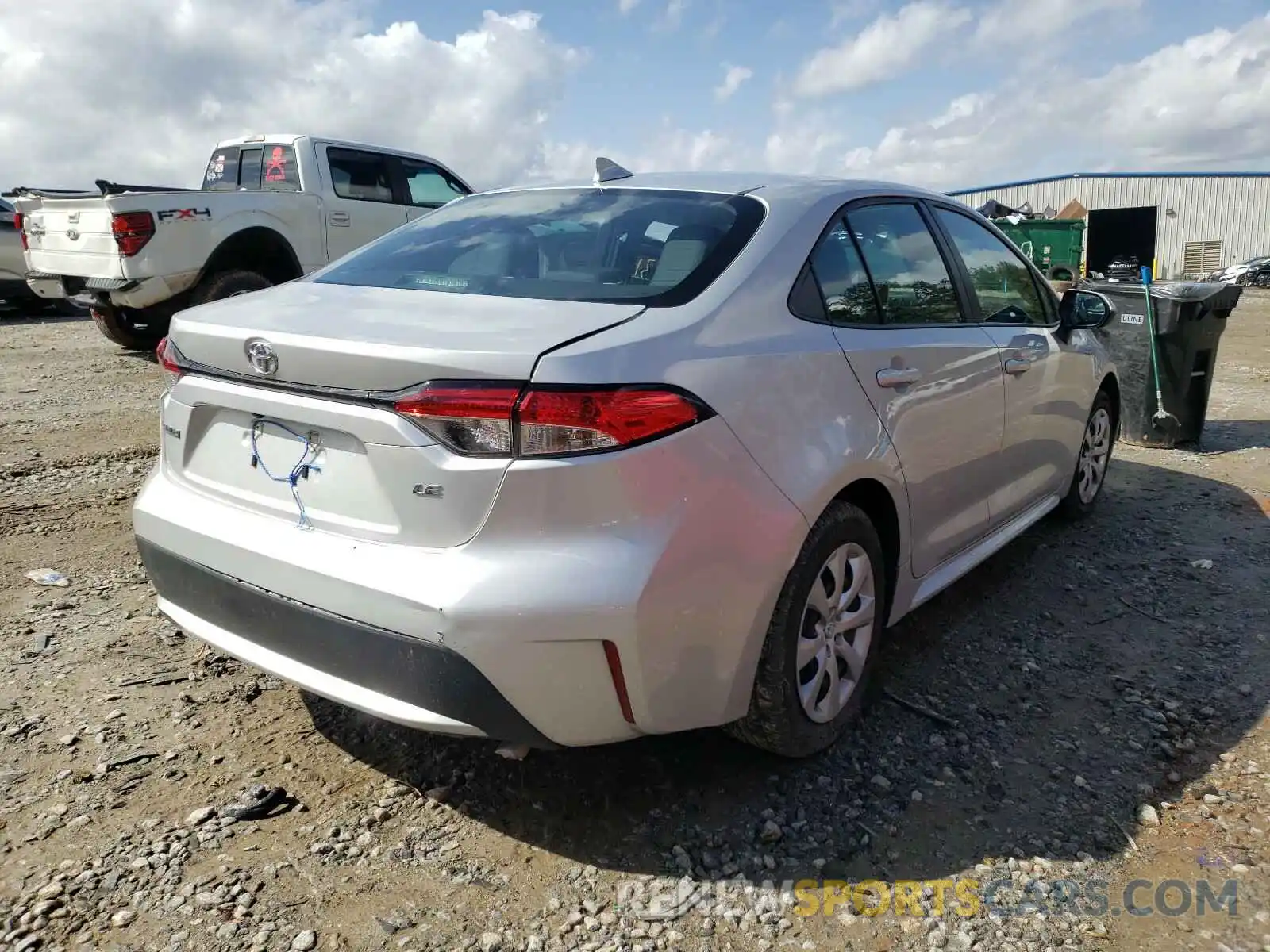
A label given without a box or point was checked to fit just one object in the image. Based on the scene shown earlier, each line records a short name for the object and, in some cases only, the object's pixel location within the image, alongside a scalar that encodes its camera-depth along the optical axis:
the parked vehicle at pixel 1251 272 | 28.91
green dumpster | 23.86
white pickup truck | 7.94
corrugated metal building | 35.31
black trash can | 6.55
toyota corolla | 2.06
